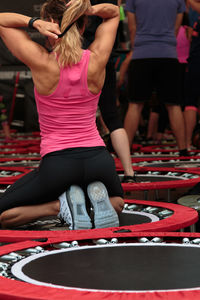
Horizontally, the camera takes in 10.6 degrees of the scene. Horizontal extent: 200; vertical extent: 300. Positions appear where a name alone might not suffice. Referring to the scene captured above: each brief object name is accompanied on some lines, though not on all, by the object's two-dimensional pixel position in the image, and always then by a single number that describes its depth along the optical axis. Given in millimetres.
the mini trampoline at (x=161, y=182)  4955
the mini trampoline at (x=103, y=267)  2100
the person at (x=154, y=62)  7692
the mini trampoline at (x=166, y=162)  6837
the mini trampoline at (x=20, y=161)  7622
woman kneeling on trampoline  3689
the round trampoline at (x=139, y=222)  3311
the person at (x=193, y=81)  8565
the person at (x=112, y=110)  5254
